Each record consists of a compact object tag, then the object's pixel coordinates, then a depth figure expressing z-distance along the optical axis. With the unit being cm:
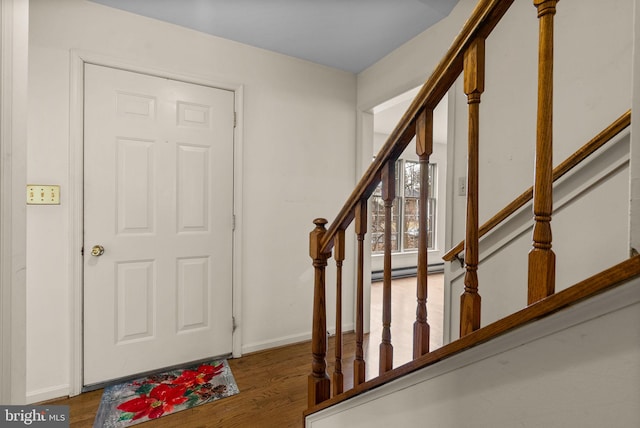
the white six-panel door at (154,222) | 199
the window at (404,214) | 546
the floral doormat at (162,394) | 171
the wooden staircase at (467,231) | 55
